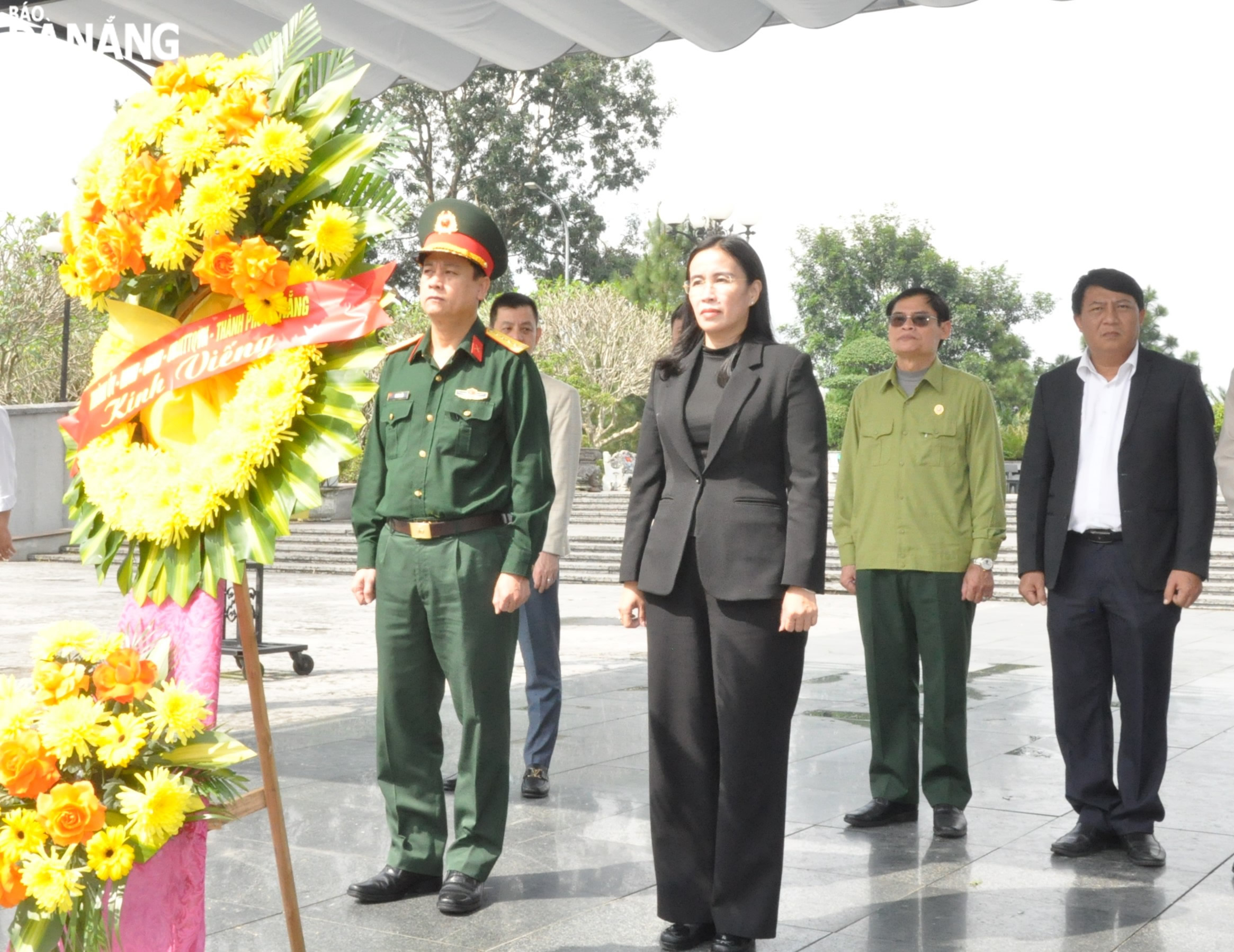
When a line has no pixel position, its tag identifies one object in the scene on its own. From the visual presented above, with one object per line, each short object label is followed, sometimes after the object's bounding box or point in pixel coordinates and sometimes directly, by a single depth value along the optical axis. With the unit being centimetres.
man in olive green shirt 507
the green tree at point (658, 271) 4828
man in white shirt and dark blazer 458
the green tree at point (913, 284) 6141
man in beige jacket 556
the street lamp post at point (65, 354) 2101
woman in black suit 363
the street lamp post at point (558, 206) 4125
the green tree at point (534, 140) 4147
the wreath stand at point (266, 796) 271
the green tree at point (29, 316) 2409
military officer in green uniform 406
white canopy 575
